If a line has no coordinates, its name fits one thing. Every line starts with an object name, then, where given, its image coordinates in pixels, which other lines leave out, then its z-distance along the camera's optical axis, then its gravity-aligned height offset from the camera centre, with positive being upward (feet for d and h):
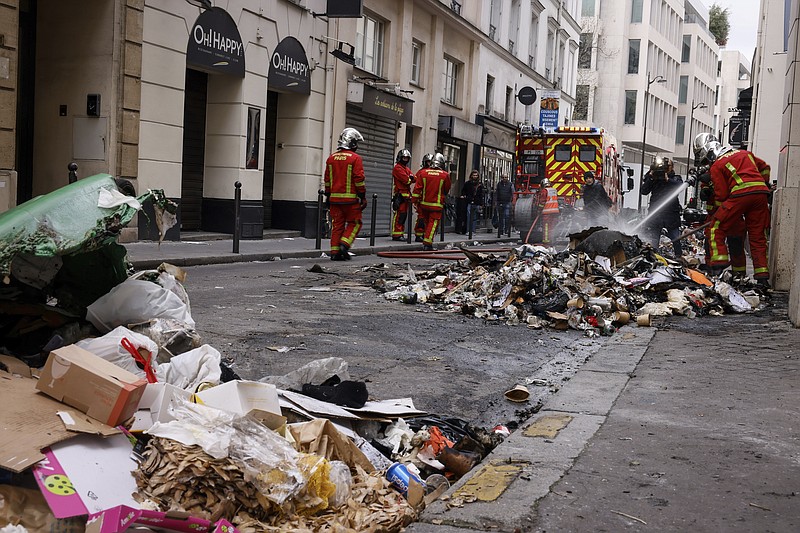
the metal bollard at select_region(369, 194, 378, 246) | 60.05 -1.80
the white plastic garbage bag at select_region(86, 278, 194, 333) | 14.74 -1.99
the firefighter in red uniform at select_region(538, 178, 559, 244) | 66.54 -0.10
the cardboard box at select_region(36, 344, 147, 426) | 10.74 -2.45
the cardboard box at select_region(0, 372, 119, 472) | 9.36 -2.73
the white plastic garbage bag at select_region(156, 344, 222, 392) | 13.05 -2.64
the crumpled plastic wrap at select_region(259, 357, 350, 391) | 14.97 -2.99
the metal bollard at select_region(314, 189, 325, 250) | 52.29 -0.88
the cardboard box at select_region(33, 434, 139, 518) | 9.03 -3.04
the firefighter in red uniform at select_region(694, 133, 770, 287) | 34.58 +0.64
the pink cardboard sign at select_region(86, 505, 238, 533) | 8.60 -3.22
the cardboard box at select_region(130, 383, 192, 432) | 11.20 -2.70
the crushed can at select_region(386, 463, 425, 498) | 11.37 -3.48
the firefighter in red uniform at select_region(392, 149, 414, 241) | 65.62 +0.92
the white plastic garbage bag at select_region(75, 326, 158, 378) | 12.98 -2.36
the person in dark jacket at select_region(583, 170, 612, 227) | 62.95 +0.74
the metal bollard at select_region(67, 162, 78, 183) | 34.84 +0.42
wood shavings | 9.37 -3.18
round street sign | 111.34 +13.71
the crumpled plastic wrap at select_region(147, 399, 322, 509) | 9.66 -2.80
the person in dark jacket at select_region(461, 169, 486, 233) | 86.35 +0.99
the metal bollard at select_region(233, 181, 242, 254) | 45.16 -1.32
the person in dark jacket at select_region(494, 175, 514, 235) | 91.03 +0.61
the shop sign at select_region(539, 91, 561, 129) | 108.06 +11.86
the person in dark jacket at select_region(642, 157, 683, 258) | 51.01 +0.82
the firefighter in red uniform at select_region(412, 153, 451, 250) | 59.16 +0.39
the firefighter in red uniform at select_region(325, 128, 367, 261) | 46.39 +0.20
